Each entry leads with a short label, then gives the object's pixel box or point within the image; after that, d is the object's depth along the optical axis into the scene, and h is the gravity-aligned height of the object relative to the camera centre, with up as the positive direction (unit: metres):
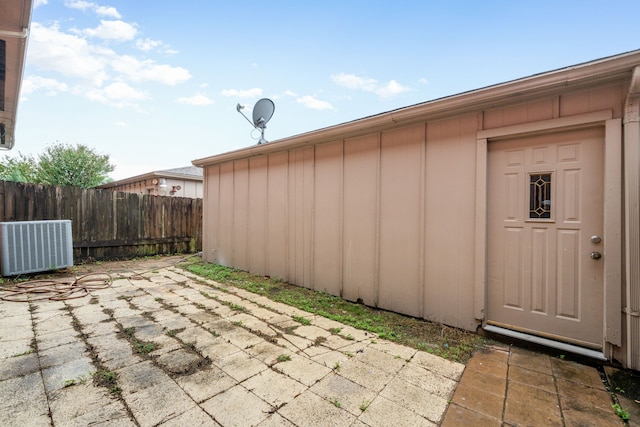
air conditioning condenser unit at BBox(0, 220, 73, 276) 4.07 -0.64
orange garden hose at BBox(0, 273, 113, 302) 3.35 -1.16
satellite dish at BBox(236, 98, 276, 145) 5.70 +2.17
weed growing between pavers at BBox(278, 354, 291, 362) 1.98 -1.17
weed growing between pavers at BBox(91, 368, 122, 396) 1.58 -1.12
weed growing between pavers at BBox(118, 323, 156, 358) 2.06 -1.15
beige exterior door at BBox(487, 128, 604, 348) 2.09 -0.22
